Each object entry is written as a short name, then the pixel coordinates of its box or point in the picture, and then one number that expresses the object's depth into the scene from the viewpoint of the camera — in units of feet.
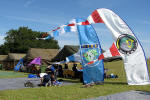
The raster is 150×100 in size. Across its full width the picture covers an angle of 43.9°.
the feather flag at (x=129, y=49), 41.91
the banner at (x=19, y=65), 94.07
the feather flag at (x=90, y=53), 45.39
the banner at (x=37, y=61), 86.37
